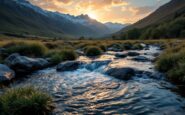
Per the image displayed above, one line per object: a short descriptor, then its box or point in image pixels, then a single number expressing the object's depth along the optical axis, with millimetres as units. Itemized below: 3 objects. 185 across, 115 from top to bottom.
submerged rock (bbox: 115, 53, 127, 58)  18628
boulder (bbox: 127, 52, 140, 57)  19622
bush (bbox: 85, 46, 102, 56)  20598
